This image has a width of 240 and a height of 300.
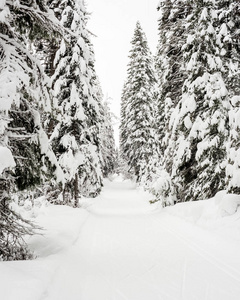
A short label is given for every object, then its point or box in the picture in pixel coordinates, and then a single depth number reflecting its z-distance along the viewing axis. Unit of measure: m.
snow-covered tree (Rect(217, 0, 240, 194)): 7.65
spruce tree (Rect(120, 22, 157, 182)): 29.39
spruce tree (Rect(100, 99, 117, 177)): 41.49
